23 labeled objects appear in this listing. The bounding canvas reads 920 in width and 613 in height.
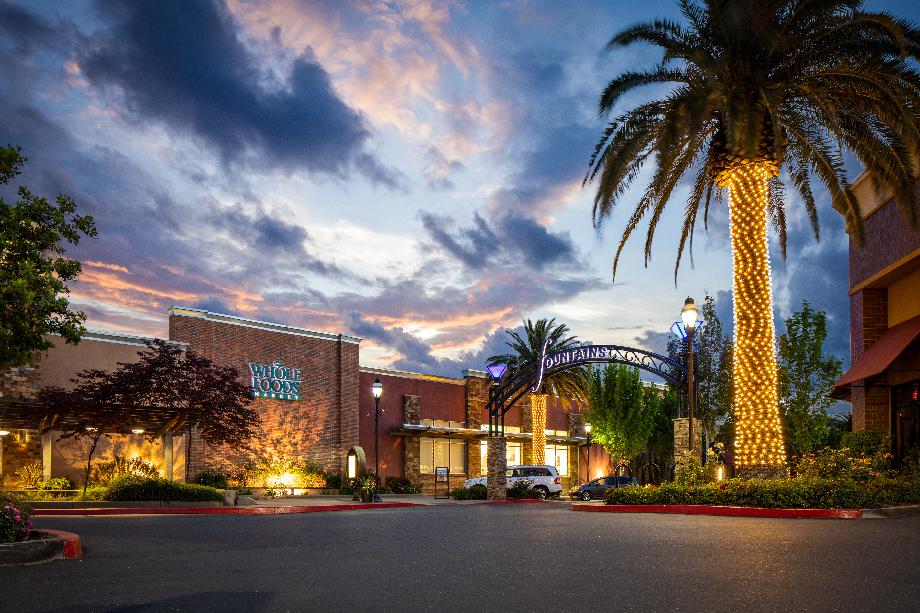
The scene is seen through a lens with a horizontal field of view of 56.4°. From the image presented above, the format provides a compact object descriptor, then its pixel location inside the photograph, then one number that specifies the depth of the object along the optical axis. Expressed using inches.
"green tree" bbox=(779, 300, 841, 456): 1311.5
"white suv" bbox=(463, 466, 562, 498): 1675.7
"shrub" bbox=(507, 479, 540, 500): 1428.4
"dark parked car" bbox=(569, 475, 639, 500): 1684.3
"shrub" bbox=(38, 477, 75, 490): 1090.6
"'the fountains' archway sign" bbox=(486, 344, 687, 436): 1208.8
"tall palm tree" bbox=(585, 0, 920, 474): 751.7
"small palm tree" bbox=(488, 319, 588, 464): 1940.2
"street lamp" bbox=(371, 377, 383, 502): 1341.0
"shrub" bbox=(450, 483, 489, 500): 1454.2
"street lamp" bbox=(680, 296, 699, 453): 944.3
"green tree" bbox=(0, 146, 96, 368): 501.7
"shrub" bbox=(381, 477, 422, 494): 1725.1
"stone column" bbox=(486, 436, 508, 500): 1359.5
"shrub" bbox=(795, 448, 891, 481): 751.1
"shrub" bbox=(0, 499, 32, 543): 440.5
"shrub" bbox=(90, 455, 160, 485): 1186.6
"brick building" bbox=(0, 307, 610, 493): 1248.8
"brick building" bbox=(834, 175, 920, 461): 853.2
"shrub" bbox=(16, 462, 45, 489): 1161.4
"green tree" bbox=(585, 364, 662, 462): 1973.4
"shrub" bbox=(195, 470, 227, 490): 1423.5
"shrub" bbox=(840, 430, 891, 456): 889.5
